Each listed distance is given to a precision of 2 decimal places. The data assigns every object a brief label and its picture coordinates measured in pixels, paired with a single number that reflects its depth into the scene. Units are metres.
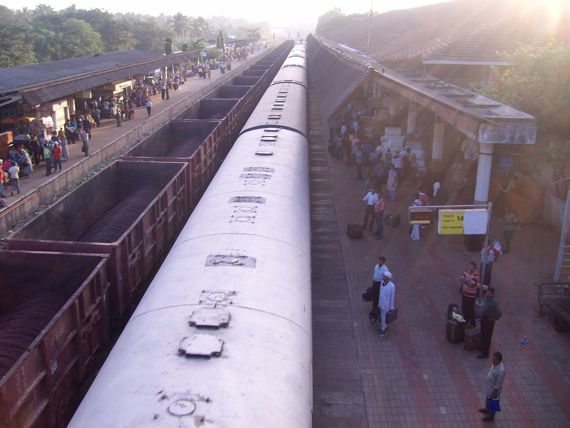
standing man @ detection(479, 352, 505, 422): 8.92
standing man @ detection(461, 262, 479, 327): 11.80
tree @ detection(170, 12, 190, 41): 187.18
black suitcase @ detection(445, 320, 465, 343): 11.50
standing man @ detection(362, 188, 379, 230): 17.50
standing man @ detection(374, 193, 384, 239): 16.95
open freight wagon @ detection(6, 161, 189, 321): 9.18
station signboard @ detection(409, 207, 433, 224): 12.60
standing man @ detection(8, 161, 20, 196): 19.31
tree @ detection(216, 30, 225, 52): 99.94
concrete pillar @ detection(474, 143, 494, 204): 15.17
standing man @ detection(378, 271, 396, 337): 11.39
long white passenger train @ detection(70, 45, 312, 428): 5.38
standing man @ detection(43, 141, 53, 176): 21.98
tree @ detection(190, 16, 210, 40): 195.76
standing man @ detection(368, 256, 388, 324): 12.21
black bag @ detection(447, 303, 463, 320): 11.64
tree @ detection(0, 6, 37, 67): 65.16
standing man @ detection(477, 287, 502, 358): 10.71
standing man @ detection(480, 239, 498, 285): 13.71
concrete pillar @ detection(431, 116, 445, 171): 23.02
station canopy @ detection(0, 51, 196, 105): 23.83
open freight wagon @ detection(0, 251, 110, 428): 6.25
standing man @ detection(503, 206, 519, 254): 15.95
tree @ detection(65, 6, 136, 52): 101.02
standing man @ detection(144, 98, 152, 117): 36.59
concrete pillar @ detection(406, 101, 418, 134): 25.61
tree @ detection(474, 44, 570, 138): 15.51
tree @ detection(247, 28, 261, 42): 177.70
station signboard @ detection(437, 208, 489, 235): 12.48
